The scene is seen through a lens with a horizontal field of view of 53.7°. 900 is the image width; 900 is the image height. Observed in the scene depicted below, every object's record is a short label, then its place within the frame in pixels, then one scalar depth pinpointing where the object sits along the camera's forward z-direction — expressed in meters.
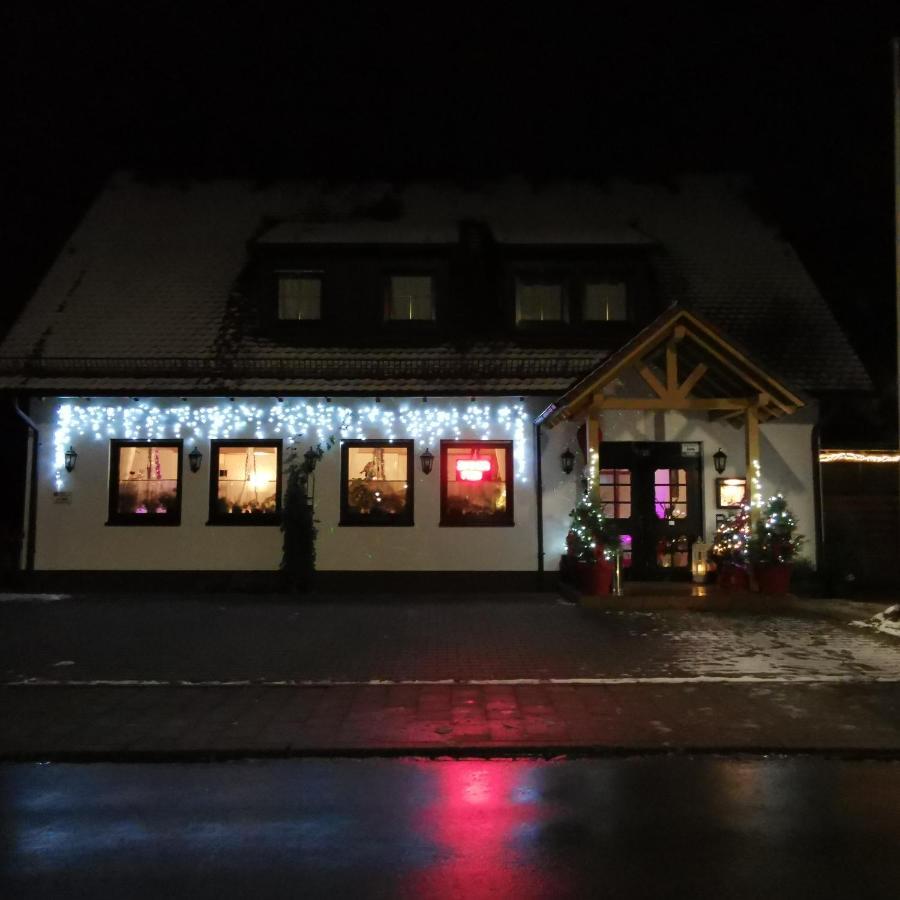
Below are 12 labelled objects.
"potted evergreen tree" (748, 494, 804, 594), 13.41
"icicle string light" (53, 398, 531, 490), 15.15
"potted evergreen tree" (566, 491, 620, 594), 13.47
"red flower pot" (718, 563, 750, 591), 13.73
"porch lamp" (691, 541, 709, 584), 14.59
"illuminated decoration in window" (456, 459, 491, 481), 15.18
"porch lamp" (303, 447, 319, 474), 14.92
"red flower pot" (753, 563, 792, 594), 13.39
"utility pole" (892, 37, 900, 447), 11.86
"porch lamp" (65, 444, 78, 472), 15.01
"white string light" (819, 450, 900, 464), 15.45
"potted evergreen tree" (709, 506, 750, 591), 13.77
